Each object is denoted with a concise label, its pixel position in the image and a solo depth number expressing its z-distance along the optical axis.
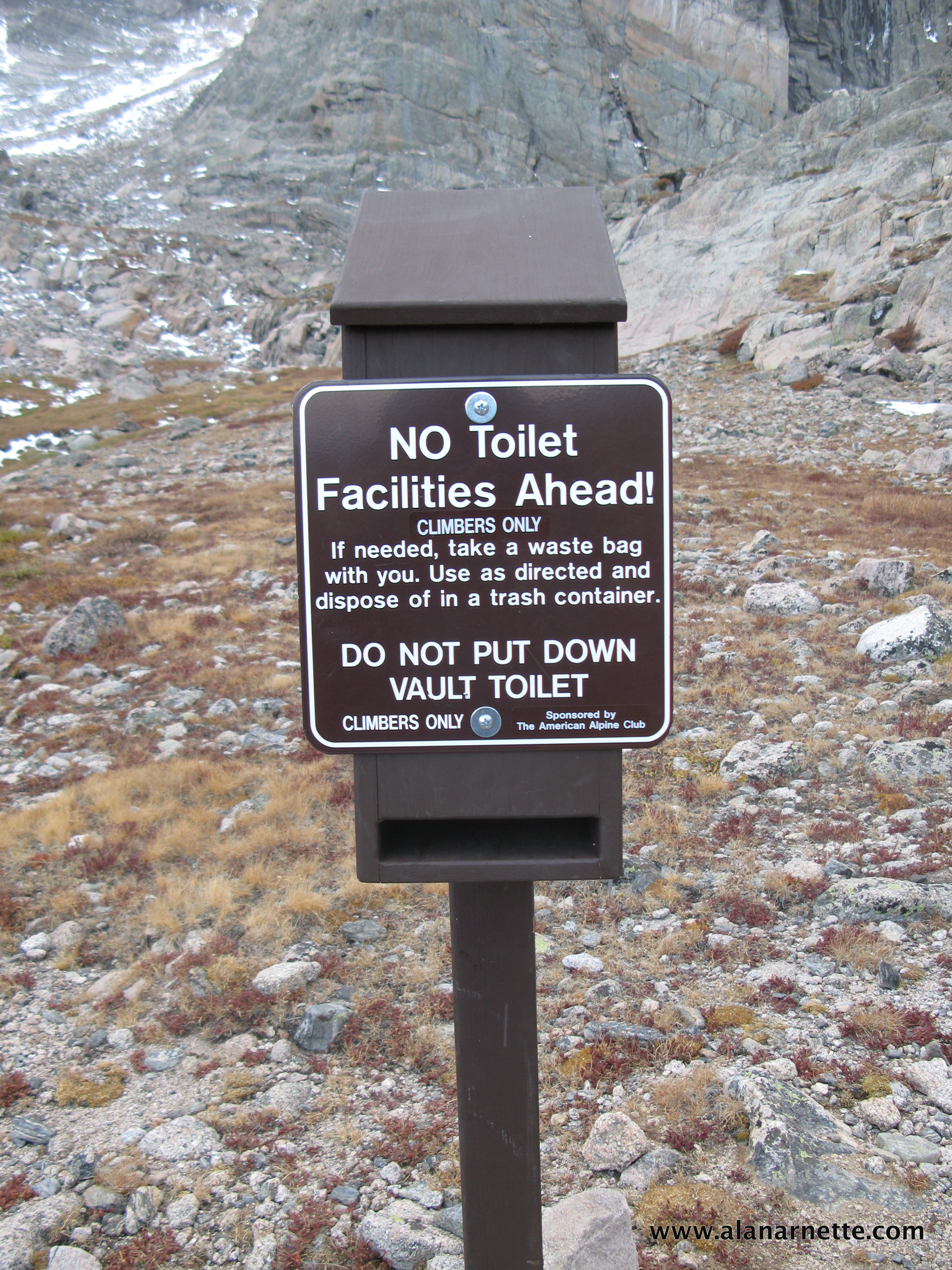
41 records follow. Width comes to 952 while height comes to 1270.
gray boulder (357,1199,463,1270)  2.95
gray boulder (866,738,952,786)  5.85
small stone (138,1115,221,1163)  3.41
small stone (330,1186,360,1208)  3.19
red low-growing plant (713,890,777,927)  4.64
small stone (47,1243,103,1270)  2.94
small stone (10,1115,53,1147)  3.49
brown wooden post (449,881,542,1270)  2.08
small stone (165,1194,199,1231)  3.13
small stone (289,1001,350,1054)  3.99
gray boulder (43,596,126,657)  10.00
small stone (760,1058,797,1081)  3.57
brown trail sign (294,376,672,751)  1.79
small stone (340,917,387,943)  4.79
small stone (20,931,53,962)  4.77
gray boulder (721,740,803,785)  6.14
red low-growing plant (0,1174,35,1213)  3.21
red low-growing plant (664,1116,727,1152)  3.31
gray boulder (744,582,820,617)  9.48
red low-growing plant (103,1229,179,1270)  2.97
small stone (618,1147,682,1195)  3.19
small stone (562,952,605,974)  4.40
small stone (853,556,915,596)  9.81
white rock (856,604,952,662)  7.81
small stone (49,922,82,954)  4.81
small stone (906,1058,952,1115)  3.38
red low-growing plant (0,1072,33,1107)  3.73
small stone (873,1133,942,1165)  3.16
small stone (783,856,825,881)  4.88
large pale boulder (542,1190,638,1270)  2.81
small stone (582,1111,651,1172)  3.27
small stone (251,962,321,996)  4.32
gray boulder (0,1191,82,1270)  2.97
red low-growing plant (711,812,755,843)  5.49
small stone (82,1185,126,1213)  3.18
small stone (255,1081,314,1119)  3.63
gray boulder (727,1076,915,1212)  3.05
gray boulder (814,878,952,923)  4.47
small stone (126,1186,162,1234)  3.13
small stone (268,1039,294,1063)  3.92
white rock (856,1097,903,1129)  3.32
